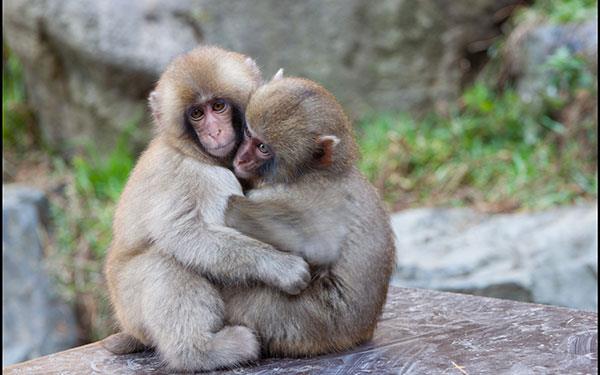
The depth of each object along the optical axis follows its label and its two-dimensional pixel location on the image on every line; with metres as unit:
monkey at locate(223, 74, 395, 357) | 7.47
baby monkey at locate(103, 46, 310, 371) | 7.49
